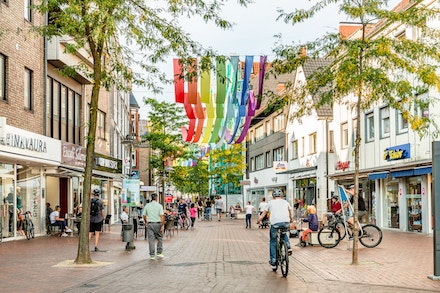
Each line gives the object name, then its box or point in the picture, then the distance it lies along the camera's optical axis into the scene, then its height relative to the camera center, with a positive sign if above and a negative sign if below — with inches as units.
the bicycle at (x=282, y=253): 470.6 -50.6
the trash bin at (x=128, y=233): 728.3 -52.8
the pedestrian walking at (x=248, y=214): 1388.2 -61.0
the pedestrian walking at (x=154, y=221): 649.0 -35.6
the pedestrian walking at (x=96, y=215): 759.9 -34.1
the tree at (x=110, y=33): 555.2 +141.3
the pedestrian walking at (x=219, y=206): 1942.2 -62.0
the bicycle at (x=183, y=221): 1301.1 -72.6
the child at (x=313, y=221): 816.9 -45.3
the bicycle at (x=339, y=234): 741.3 -57.5
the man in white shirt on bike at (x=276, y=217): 497.4 -24.5
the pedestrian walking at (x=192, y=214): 1395.2 -60.8
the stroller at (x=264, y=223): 1352.7 -81.7
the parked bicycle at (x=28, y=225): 957.4 -58.1
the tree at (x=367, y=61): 556.1 +112.9
